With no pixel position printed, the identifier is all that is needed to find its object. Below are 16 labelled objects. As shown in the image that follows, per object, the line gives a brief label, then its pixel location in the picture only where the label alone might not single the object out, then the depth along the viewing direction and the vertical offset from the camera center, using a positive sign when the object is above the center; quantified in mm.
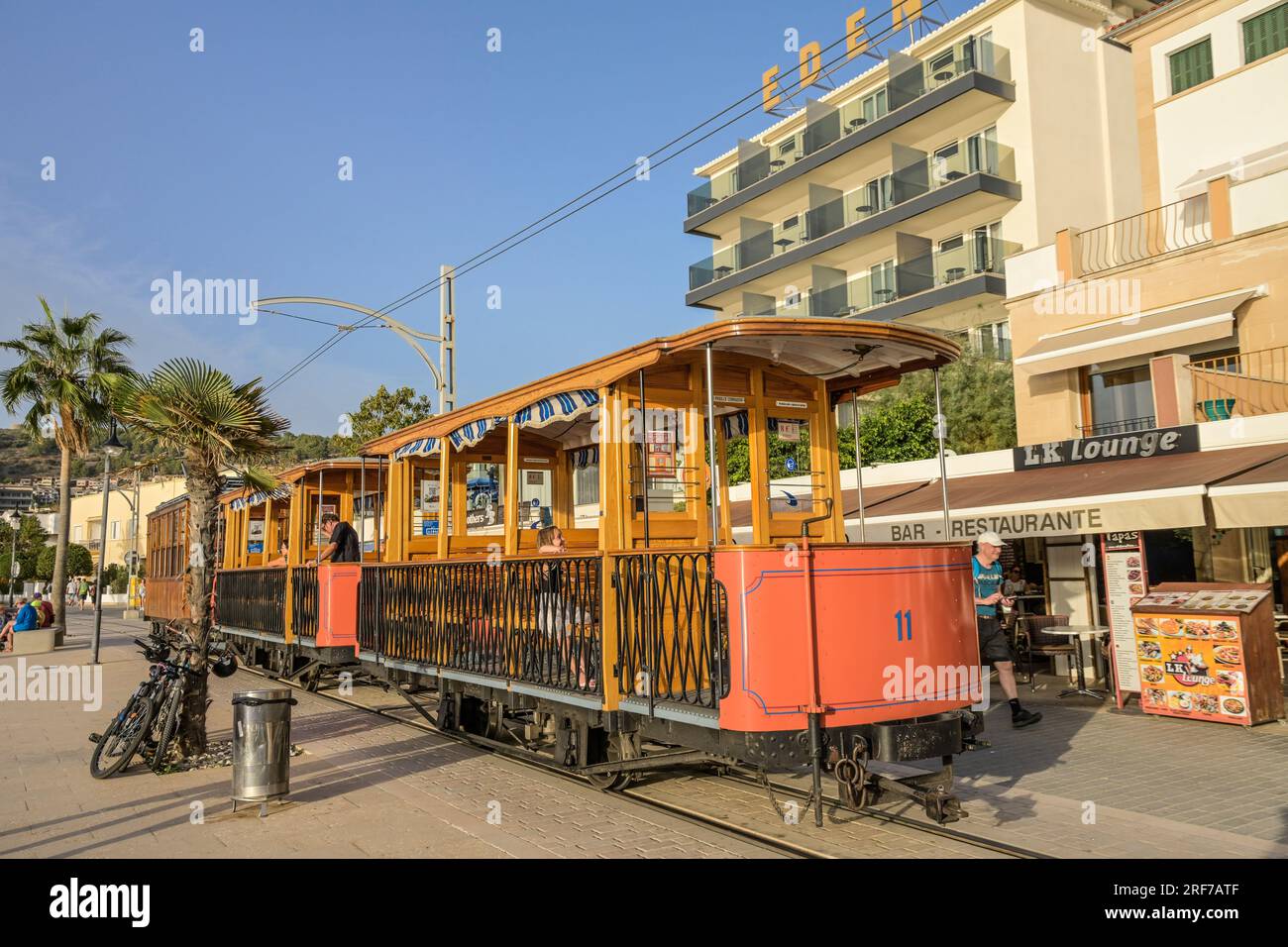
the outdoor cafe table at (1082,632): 11445 -920
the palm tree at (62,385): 26250 +5172
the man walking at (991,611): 9211 -521
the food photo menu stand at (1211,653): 9391 -1011
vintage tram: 5680 -124
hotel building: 26922 +11242
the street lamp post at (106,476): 18844 +2360
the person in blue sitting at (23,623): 25125 -946
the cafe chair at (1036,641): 13086 -1224
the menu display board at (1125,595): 10930 -499
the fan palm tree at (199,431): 8828 +1346
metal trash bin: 6797 -1162
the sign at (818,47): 28688 +16465
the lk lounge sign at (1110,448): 11805 +1287
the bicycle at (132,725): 8219 -1196
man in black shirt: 12648 +394
